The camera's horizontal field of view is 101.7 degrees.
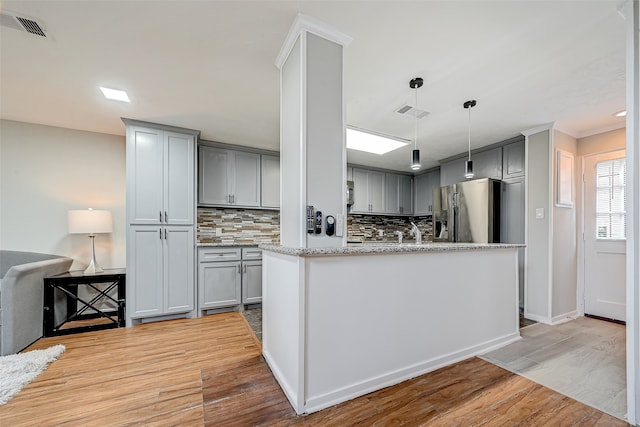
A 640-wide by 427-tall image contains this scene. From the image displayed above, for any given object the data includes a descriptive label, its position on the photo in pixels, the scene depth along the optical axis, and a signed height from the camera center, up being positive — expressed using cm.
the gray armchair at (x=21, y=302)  224 -81
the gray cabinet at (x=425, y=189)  515 +48
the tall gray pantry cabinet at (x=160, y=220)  302 -9
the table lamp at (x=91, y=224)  296 -13
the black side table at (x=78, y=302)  268 -99
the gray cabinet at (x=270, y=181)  412 +50
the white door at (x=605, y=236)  308 -28
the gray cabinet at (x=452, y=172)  426 +69
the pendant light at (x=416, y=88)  220 +110
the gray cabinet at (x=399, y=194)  536 +40
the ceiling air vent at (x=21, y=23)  155 +117
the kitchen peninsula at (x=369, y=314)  155 -71
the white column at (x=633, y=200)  140 +7
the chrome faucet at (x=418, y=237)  278 -26
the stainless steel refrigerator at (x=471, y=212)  344 +1
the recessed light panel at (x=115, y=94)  238 +112
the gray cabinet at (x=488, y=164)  372 +73
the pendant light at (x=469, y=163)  260 +52
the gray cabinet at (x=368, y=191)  504 +42
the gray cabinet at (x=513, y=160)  346 +72
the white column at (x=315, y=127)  158 +54
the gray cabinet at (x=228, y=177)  372 +53
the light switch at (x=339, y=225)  168 -8
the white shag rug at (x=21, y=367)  173 -118
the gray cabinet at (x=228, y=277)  335 -86
